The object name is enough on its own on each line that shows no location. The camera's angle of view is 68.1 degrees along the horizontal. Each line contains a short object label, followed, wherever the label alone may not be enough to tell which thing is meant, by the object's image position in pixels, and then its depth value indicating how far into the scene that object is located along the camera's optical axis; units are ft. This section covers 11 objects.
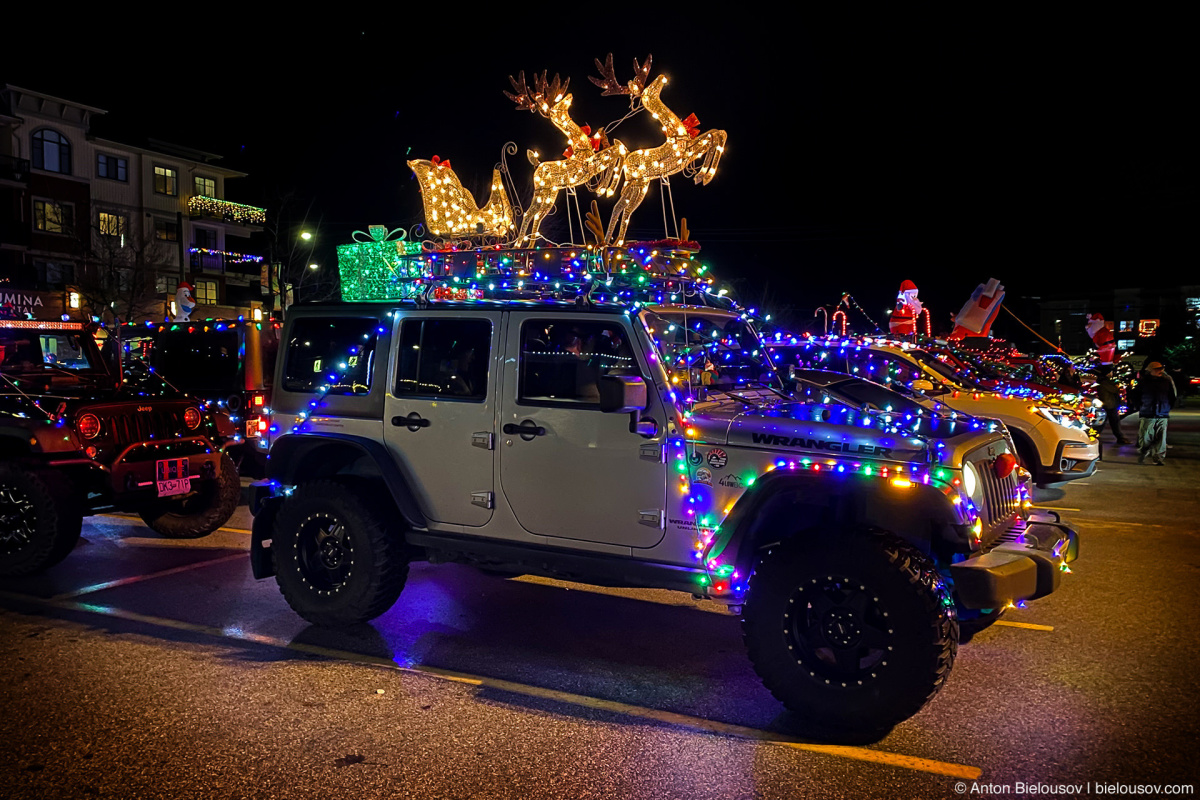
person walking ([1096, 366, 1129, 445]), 55.67
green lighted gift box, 18.90
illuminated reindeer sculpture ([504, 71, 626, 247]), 30.14
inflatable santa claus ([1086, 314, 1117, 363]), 70.54
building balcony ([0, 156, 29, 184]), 114.11
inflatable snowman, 68.54
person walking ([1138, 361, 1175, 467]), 43.86
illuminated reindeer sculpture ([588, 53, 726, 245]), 29.45
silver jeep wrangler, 13.48
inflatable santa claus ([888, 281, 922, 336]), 66.95
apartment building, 113.70
